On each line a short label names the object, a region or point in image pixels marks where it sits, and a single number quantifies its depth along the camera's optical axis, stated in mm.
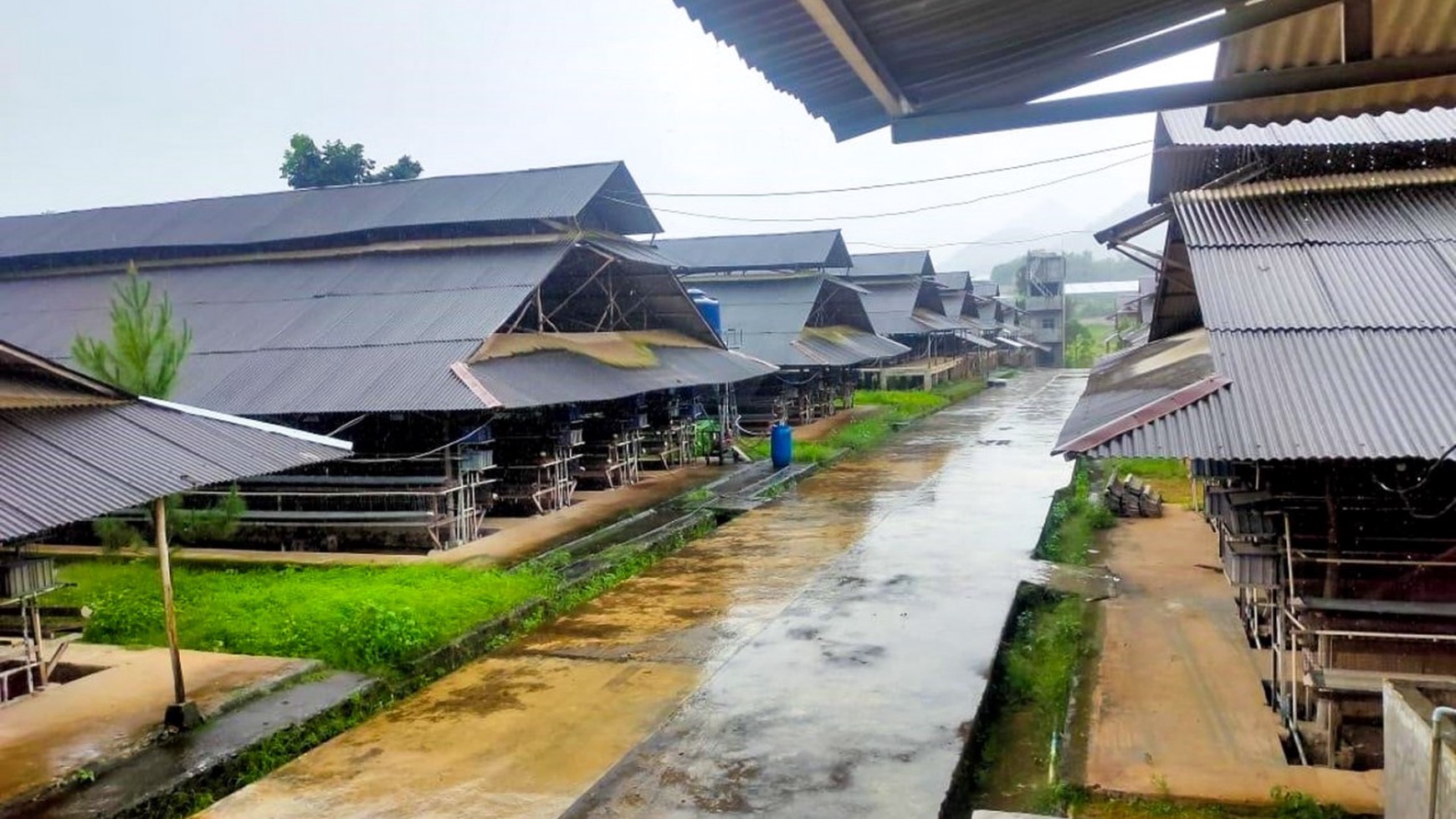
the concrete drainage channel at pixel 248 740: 6727
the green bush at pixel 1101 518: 14852
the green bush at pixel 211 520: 12195
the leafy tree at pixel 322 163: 31281
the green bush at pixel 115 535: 10609
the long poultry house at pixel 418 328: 14172
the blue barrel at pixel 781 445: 21453
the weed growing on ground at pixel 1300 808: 5773
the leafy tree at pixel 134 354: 11055
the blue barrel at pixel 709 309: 23281
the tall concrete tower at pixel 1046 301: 64688
